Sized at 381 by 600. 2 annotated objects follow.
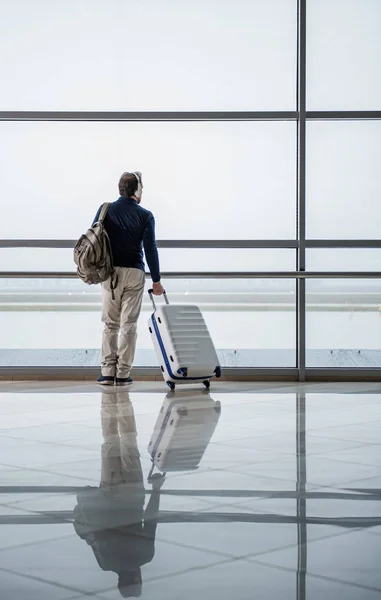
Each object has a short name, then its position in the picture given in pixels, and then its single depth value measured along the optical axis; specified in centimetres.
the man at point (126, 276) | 813
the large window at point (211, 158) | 902
